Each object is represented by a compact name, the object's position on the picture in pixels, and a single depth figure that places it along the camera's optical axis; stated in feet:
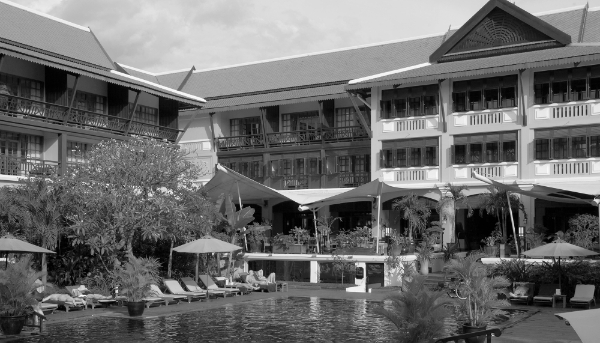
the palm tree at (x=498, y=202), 87.92
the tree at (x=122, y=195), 71.92
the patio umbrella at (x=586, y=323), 22.27
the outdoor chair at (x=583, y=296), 63.00
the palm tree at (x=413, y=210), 93.71
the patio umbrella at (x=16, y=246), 58.70
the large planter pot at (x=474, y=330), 43.88
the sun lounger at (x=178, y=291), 72.54
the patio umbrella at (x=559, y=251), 64.64
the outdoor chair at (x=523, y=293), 67.85
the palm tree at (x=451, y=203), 96.27
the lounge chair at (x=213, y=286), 77.51
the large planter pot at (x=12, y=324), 50.16
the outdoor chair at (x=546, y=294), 66.64
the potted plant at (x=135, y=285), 60.34
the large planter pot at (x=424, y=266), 86.94
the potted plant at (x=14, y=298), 50.11
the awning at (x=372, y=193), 88.64
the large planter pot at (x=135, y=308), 60.34
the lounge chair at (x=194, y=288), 75.02
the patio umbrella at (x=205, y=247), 72.08
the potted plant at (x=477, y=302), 45.16
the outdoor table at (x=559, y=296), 64.85
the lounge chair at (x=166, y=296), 68.90
